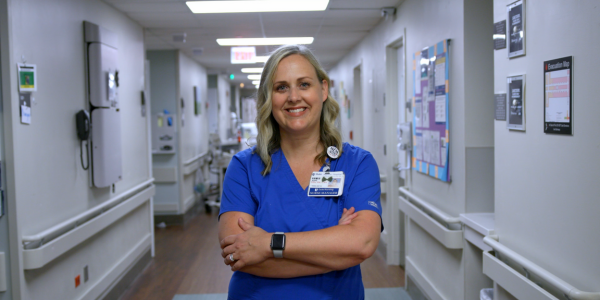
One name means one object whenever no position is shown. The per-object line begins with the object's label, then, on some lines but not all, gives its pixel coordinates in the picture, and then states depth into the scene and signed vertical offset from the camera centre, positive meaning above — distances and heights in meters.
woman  1.36 -0.25
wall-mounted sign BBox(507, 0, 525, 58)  1.88 +0.39
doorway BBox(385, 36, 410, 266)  4.66 -0.21
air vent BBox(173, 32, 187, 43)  5.44 +1.08
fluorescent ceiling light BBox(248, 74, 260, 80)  11.71 +1.31
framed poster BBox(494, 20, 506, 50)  2.07 +0.39
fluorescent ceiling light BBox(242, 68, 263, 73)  9.93 +1.25
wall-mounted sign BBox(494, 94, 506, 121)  2.09 +0.07
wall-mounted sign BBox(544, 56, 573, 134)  1.55 +0.09
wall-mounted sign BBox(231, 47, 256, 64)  6.36 +0.99
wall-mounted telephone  3.24 +0.05
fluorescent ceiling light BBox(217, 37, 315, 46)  5.99 +1.13
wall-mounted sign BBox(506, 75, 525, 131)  1.90 +0.08
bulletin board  2.96 +0.08
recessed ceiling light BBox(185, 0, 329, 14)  4.01 +1.07
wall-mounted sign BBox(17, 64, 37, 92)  2.49 +0.29
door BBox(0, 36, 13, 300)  2.39 -0.56
